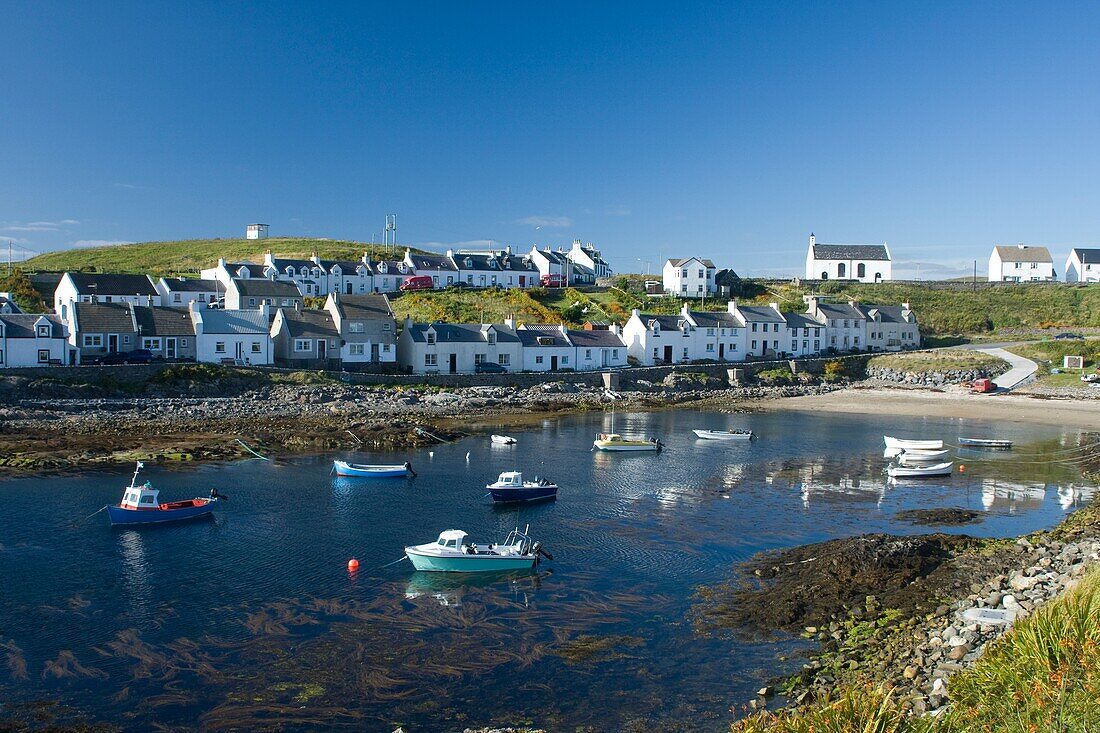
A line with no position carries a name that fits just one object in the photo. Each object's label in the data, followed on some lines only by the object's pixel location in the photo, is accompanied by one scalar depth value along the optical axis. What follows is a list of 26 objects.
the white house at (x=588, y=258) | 127.69
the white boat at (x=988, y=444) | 50.38
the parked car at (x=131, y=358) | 61.38
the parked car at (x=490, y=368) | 71.25
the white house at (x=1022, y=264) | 124.19
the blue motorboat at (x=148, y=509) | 31.11
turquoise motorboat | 26.80
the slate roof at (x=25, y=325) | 57.84
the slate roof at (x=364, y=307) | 69.69
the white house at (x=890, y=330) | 94.25
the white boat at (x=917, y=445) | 47.53
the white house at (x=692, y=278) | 105.62
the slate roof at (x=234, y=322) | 65.44
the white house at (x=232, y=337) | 64.94
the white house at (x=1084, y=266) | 121.38
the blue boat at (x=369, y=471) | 39.97
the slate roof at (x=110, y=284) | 79.25
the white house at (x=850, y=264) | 122.06
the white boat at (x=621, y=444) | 48.09
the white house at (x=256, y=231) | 157.12
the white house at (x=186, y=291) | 82.62
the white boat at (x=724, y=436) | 52.53
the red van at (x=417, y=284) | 100.38
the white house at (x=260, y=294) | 78.75
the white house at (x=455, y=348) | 70.12
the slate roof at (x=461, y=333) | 70.44
